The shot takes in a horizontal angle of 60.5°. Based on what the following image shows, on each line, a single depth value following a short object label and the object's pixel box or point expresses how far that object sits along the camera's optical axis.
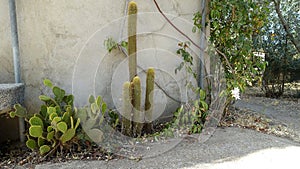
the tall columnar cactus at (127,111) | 2.90
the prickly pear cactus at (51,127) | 2.49
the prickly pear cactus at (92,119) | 2.68
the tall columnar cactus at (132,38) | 2.98
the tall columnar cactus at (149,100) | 3.05
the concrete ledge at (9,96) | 2.64
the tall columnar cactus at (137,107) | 2.95
